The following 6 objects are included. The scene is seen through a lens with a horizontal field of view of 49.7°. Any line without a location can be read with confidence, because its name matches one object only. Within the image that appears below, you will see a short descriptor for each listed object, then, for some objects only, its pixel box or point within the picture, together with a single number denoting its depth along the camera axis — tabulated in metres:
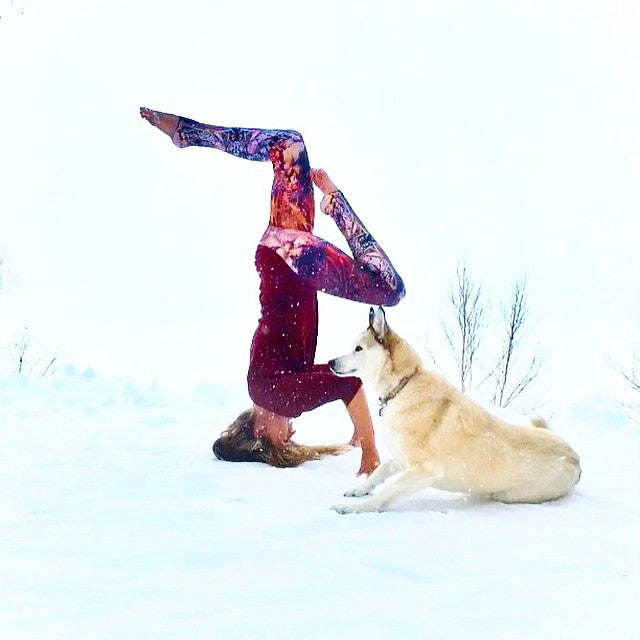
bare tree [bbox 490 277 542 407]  15.05
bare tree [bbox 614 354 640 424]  15.53
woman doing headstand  4.93
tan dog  3.96
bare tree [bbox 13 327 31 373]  20.62
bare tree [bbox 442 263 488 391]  15.09
